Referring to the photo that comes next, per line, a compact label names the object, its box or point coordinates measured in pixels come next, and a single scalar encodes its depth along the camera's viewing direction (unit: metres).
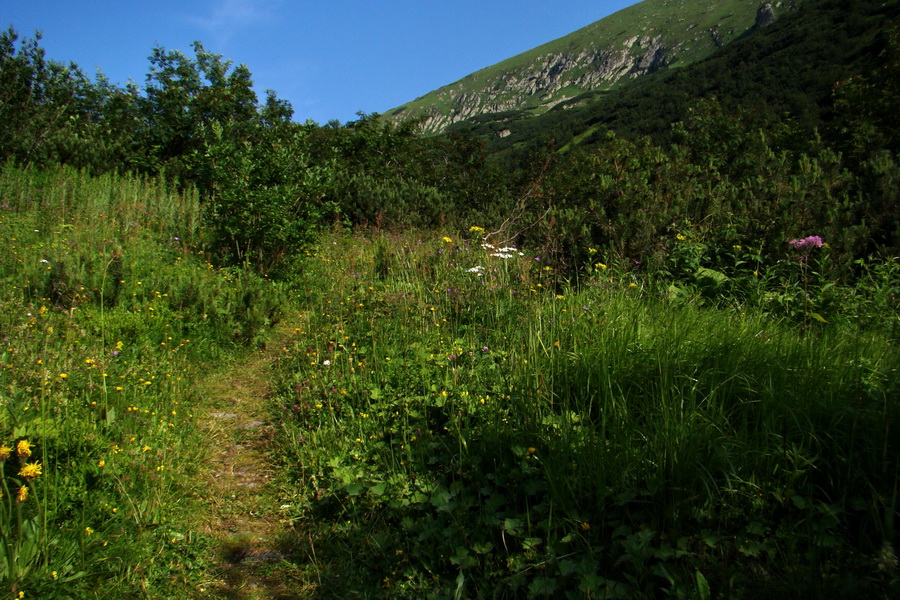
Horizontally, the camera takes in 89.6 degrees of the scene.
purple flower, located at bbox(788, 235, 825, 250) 4.24
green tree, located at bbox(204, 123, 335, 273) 6.37
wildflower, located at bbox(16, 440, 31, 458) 1.82
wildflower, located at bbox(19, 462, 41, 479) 1.77
